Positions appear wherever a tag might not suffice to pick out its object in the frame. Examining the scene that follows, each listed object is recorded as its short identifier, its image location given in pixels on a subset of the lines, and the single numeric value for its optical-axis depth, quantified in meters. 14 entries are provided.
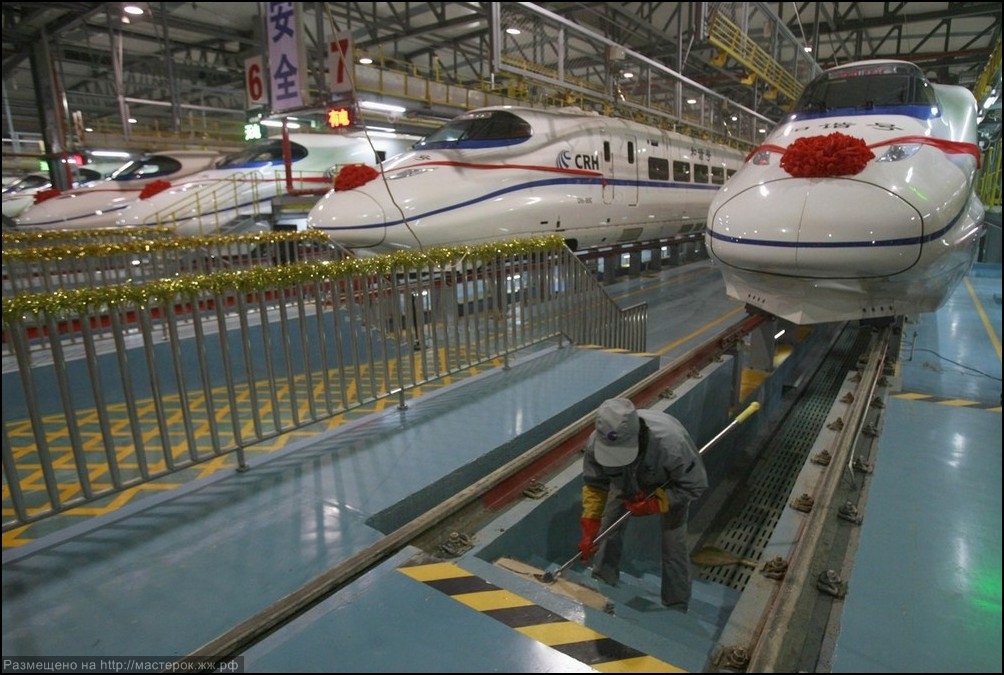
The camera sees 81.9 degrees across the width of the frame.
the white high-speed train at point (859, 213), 4.36
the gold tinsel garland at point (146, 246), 5.69
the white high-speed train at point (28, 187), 17.77
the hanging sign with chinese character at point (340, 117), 8.12
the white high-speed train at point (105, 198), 12.26
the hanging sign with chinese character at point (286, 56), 8.44
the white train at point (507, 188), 6.88
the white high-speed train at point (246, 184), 11.82
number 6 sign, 11.20
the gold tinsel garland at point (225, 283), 2.72
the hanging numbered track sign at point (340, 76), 8.72
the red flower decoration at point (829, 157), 4.61
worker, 2.90
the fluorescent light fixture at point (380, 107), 10.34
